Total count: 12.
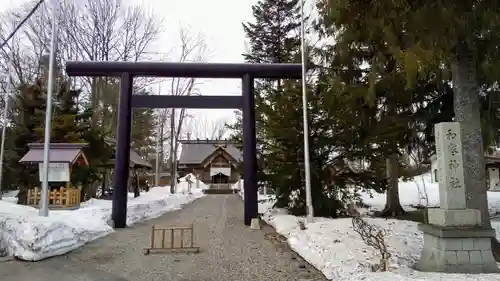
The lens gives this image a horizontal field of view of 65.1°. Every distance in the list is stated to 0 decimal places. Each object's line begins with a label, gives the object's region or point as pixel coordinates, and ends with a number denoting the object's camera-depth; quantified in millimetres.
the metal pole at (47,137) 11031
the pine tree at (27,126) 18375
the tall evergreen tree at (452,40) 6160
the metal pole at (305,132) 11581
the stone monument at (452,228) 5895
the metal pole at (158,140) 38200
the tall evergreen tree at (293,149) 13734
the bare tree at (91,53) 23688
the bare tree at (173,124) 32844
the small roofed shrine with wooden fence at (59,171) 14930
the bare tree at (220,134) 63544
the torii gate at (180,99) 12562
